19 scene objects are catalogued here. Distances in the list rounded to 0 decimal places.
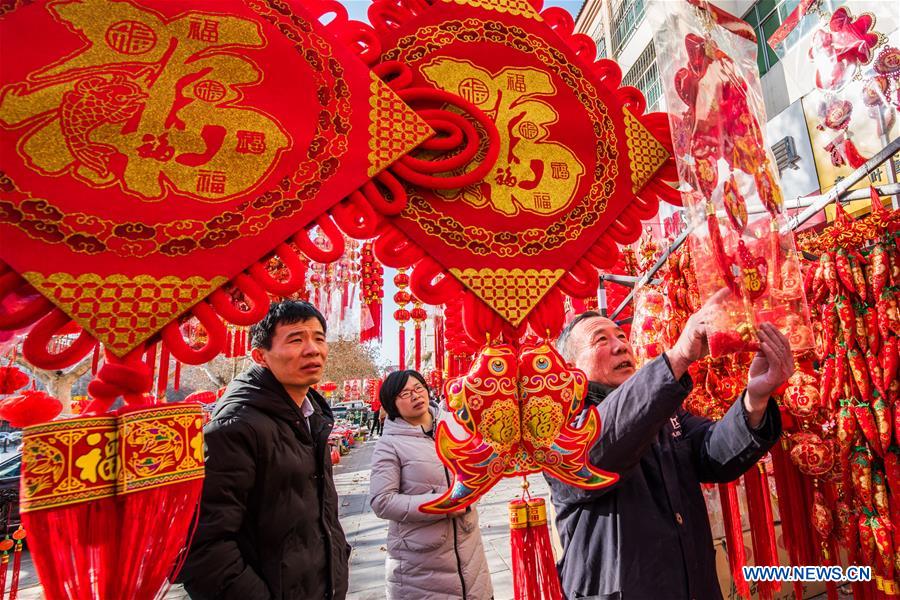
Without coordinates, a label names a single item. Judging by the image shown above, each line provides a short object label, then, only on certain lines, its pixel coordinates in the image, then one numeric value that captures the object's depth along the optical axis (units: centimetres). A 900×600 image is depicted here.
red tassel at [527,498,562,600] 101
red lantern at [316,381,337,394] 1479
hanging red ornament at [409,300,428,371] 138
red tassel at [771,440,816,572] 174
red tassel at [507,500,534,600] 103
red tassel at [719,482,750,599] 171
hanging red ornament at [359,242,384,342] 137
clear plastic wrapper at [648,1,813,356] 95
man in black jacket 102
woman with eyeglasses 174
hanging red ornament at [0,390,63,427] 103
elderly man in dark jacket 99
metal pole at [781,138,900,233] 163
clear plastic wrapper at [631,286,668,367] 239
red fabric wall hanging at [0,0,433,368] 69
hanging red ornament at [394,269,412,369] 103
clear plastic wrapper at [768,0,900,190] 172
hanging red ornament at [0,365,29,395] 120
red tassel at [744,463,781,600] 160
